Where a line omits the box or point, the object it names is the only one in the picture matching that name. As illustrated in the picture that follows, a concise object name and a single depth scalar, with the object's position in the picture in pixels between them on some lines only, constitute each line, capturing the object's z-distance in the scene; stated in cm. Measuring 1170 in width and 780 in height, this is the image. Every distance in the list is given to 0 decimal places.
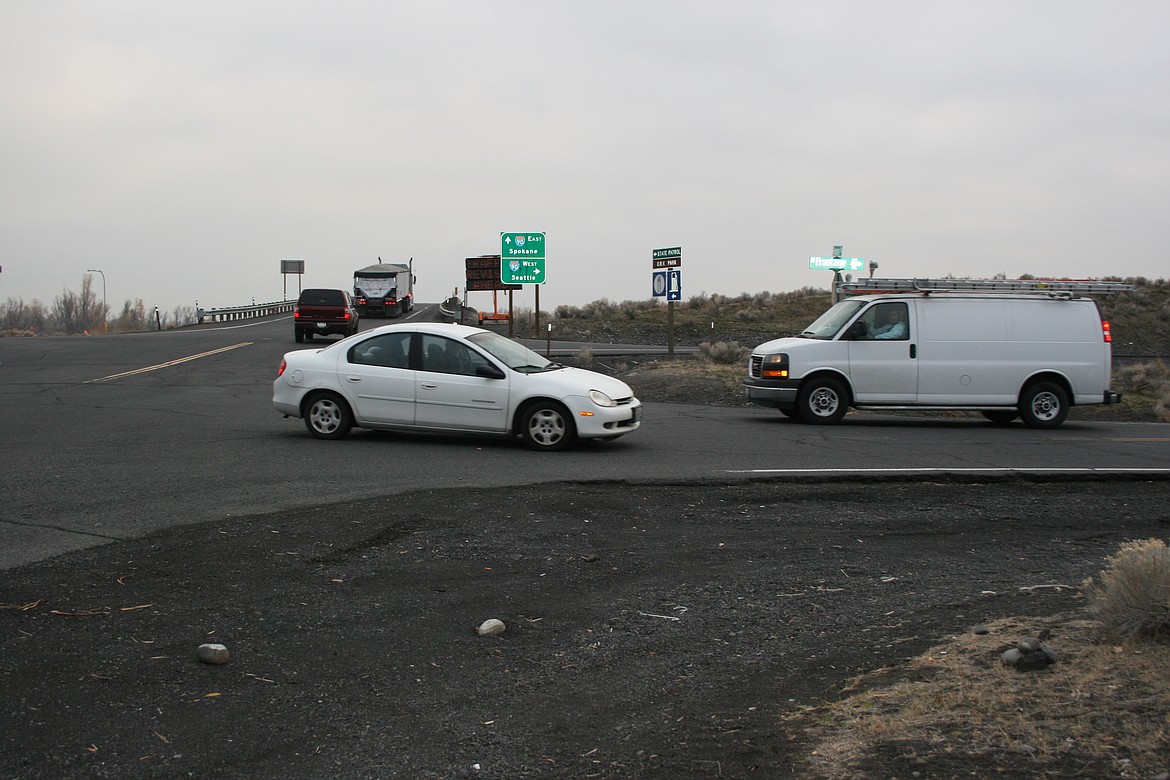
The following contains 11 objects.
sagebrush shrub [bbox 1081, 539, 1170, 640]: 436
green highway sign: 3194
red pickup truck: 3559
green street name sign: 3268
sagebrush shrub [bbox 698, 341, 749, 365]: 2723
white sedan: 1219
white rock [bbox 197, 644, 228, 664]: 508
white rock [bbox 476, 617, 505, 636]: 564
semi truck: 5716
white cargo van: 1612
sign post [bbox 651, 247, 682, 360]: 2634
